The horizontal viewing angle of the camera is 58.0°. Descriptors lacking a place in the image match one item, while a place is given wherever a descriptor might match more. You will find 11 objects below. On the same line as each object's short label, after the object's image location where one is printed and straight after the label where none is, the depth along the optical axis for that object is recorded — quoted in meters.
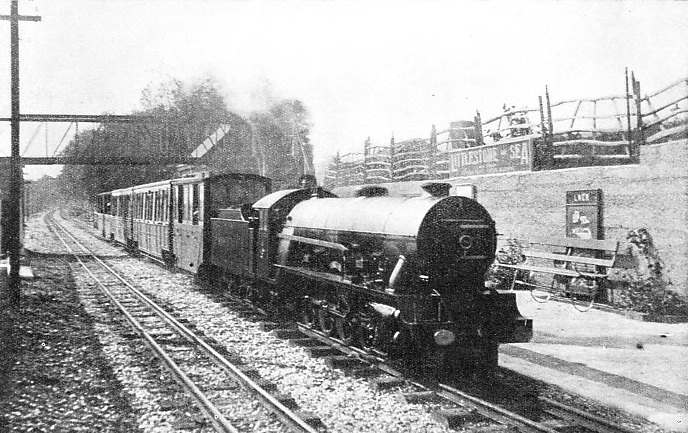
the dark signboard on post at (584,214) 12.13
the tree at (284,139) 23.39
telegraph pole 15.31
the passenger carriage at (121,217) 27.10
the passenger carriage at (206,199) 14.74
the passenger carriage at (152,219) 19.06
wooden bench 11.88
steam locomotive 7.32
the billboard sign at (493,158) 14.22
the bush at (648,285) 10.70
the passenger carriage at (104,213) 34.41
